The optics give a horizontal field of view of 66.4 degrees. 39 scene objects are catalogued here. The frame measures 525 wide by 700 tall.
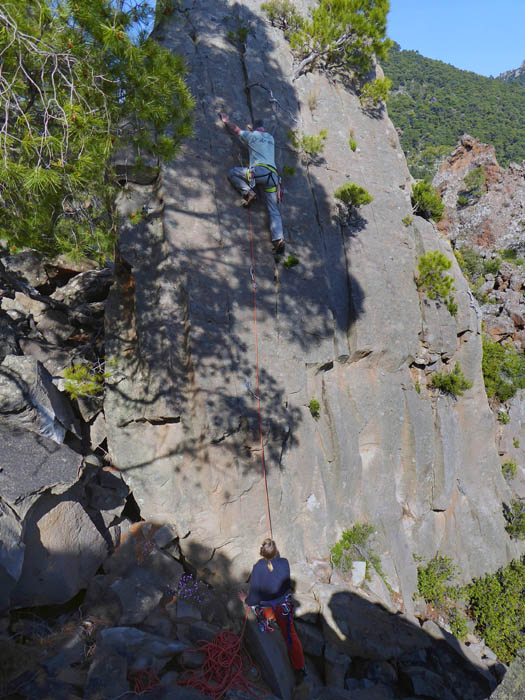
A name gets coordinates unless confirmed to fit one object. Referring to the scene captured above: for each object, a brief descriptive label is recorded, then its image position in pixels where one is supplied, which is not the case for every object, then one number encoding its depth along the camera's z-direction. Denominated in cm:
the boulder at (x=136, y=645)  395
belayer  491
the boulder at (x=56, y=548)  439
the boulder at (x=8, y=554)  383
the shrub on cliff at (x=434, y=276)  968
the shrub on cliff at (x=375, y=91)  1068
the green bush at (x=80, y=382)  614
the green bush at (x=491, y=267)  2766
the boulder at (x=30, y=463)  448
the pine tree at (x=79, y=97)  386
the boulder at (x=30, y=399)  508
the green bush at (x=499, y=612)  920
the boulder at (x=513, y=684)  274
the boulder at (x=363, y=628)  597
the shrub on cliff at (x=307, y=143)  916
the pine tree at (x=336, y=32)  967
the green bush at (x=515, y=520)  1059
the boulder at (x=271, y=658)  454
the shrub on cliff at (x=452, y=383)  968
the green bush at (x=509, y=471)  1252
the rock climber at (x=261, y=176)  757
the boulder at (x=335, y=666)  545
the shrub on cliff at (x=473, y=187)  3519
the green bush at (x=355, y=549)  699
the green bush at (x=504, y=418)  1336
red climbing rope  639
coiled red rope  404
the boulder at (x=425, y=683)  567
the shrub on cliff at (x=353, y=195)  881
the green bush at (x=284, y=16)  1024
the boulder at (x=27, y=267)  812
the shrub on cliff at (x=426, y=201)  1052
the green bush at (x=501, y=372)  1386
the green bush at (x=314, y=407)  764
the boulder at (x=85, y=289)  809
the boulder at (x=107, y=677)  345
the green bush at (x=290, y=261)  790
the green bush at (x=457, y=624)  885
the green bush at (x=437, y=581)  869
